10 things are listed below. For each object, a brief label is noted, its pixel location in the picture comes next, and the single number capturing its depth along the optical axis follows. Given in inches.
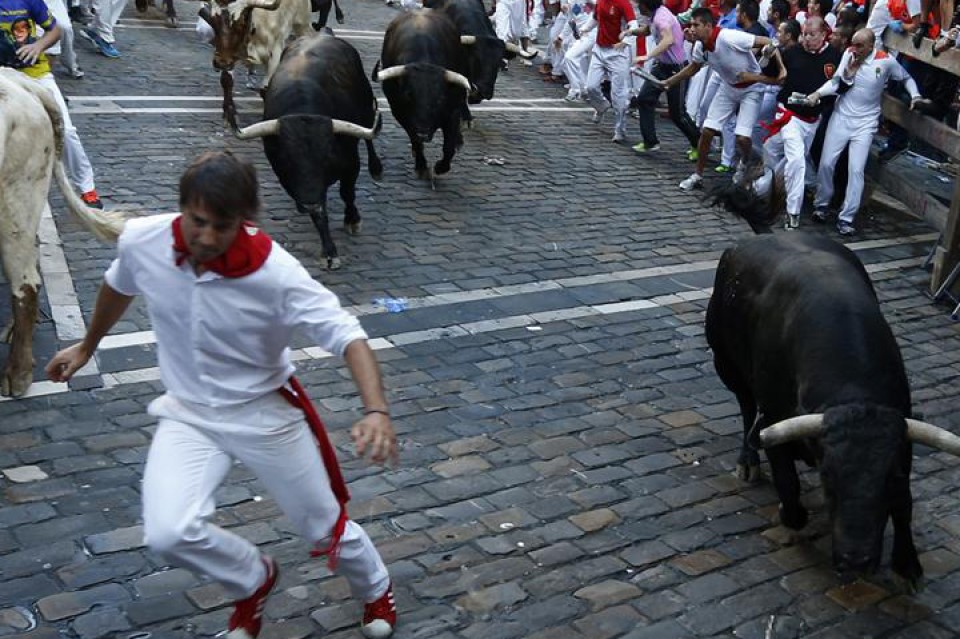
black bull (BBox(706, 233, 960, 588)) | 194.7
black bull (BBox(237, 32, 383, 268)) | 372.8
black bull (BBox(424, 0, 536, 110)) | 574.2
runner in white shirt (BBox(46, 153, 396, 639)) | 150.2
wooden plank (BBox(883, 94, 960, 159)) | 426.6
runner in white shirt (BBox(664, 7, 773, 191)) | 501.0
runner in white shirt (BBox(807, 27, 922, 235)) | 468.4
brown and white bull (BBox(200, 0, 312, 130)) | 510.3
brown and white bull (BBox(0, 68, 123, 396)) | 263.9
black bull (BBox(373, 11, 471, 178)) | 462.6
